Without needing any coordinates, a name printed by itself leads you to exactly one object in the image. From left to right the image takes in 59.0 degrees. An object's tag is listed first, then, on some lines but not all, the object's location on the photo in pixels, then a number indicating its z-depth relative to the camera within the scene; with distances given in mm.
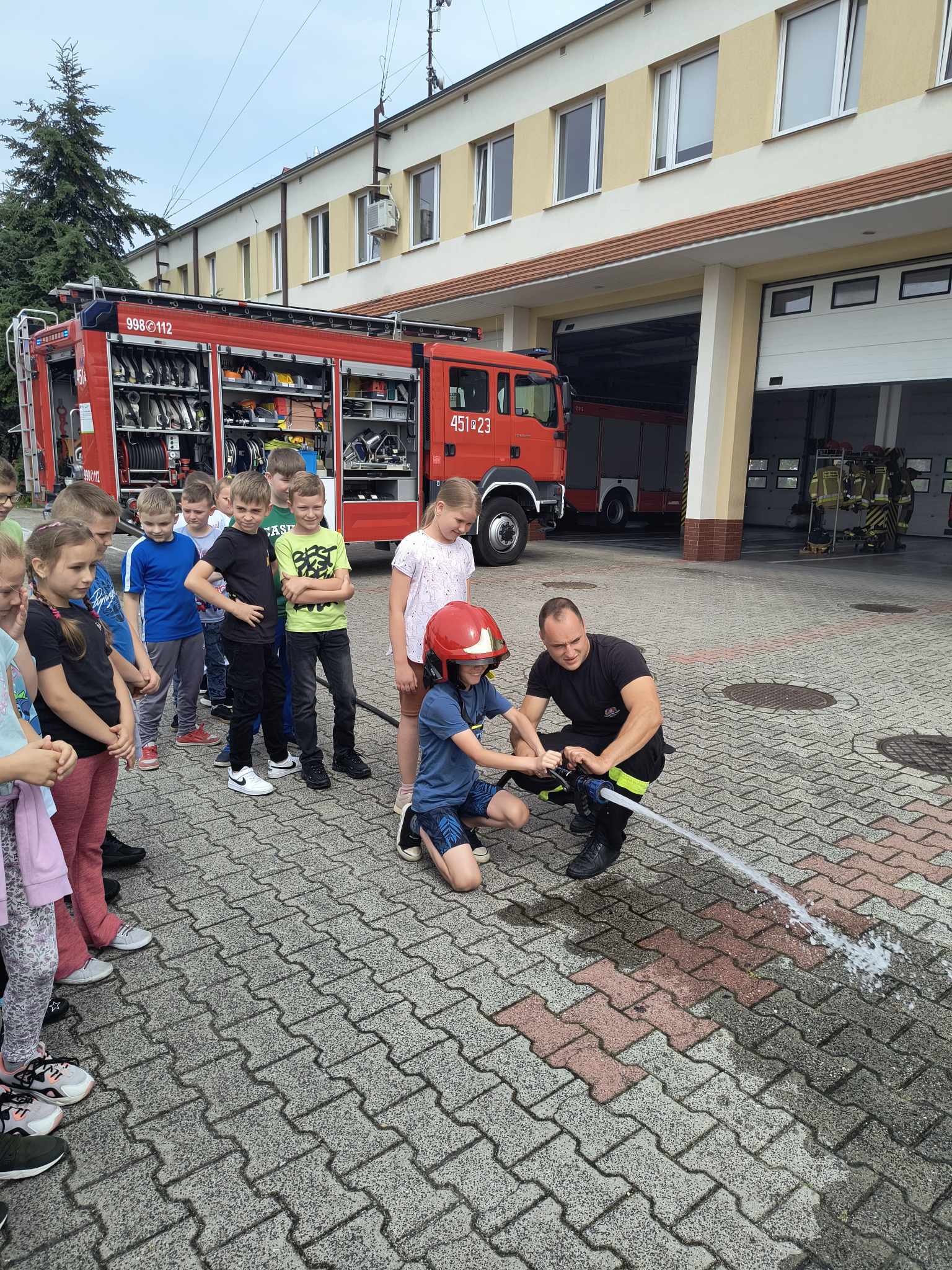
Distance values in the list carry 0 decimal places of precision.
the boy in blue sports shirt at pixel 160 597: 4699
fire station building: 11586
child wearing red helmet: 3451
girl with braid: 2770
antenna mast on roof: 29672
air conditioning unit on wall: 19562
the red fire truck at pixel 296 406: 9953
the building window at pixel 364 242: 21250
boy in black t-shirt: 4367
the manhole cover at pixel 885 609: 10703
